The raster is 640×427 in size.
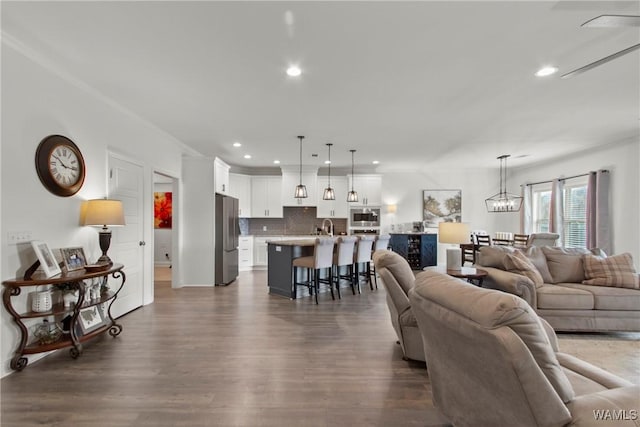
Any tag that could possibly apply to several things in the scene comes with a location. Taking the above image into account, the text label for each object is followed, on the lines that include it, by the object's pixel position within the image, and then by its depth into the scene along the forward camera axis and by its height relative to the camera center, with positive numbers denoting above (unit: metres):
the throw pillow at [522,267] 3.58 -0.63
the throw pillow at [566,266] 3.83 -0.66
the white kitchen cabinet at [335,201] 8.15 +0.34
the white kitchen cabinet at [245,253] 7.62 -0.99
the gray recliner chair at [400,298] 2.70 -0.79
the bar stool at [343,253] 5.14 -0.68
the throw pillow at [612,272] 3.48 -0.68
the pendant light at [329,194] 5.78 +0.38
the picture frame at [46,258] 2.61 -0.40
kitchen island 5.06 -0.85
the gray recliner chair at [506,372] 1.17 -0.66
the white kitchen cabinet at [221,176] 6.09 +0.80
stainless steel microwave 8.10 -0.08
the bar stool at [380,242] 5.98 -0.56
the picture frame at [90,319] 3.05 -1.10
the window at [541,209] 7.48 +0.13
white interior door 3.93 -0.27
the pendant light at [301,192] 5.40 +0.39
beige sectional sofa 3.36 -0.87
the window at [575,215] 6.28 -0.02
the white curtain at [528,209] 7.82 +0.13
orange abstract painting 8.55 +0.13
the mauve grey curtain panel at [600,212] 5.50 +0.04
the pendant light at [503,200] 7.14 +0.37
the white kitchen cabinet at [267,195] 8.16 +0.50
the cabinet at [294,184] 8.01 +0.79
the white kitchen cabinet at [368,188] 8.16 +0.70
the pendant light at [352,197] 6.15 +0.35
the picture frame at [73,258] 2.93 -0.45
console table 2.50 -0.88
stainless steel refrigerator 5.98 -0.56
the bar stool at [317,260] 4.73 -0.75
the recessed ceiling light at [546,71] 2.87 +1.38
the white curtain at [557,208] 6.74 +0.14
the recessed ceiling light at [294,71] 2.84 +1.37
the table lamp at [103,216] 3.21 -0.03
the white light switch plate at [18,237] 2.54 -0.20
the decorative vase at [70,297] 2.86 -0.80
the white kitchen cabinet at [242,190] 7.81 +0.61
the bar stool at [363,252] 5.59 -0.71
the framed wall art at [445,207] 8.60 +0.20
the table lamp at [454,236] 3.63 -0.26
